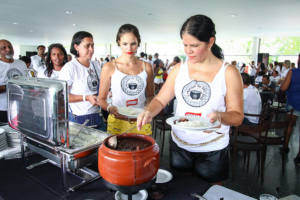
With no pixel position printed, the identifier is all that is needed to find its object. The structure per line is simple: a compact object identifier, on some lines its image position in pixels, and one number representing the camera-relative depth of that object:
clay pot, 0.70
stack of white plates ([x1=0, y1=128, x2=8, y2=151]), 1.33
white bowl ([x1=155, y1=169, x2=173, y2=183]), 1.02
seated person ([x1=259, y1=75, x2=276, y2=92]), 5.99
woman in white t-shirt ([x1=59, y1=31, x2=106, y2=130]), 1.91
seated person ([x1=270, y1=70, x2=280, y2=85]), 7.87
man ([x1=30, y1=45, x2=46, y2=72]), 5.22
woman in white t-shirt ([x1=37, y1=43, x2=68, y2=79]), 2.55
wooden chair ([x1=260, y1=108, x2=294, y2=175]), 2.56
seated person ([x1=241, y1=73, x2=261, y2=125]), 3.23
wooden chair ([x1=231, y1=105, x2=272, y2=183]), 2.56
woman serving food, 1.17
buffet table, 0.94
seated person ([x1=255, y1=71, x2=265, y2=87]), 7.50
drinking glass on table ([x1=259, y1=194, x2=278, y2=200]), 0.94
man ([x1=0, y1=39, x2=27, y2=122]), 2.52
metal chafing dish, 0.91
